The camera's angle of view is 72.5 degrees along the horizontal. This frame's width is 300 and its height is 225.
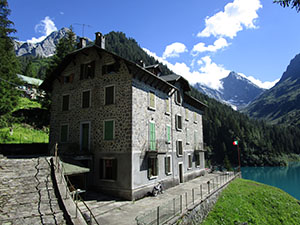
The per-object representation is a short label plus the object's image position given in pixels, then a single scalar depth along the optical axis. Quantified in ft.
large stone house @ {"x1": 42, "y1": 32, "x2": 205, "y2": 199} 47.67
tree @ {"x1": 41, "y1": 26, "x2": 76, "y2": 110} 90.84
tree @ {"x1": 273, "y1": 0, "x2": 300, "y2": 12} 23.27
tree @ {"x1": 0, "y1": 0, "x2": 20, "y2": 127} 80.38
